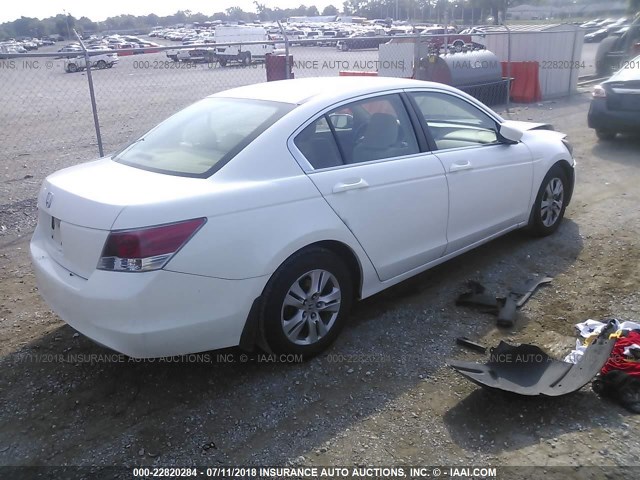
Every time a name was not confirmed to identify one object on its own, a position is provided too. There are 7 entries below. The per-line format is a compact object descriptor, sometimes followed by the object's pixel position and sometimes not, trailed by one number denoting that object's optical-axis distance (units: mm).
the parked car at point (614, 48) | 18562
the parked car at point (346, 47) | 31047
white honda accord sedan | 2957
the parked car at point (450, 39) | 12870
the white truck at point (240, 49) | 21169
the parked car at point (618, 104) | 8758
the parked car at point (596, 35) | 34219
